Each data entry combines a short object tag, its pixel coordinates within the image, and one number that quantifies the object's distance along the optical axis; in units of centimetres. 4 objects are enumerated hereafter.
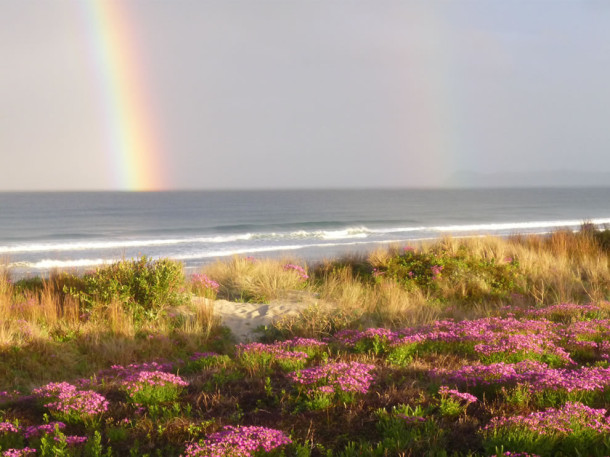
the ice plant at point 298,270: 1472
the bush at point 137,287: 1048
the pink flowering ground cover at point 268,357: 671
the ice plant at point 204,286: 1286
